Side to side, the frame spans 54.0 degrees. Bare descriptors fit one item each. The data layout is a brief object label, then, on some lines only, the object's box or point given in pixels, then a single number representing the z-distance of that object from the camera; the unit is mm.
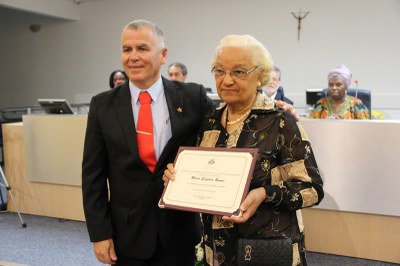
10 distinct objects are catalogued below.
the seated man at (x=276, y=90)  4598
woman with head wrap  3955
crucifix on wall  7395
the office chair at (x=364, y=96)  4301
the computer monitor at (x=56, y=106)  4445
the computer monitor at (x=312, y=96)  5340
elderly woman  1293
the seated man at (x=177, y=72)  4948
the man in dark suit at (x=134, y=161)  1462
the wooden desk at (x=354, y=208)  2785
